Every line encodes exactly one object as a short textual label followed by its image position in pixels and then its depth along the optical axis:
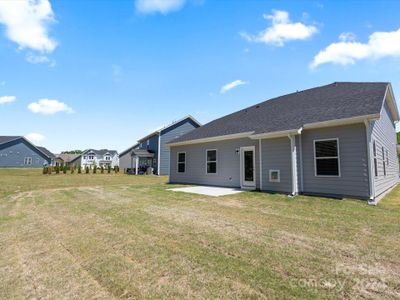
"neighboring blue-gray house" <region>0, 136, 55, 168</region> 36.00
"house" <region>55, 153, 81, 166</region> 57.56
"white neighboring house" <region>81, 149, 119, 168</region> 55.34
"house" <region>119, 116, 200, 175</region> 25.39
